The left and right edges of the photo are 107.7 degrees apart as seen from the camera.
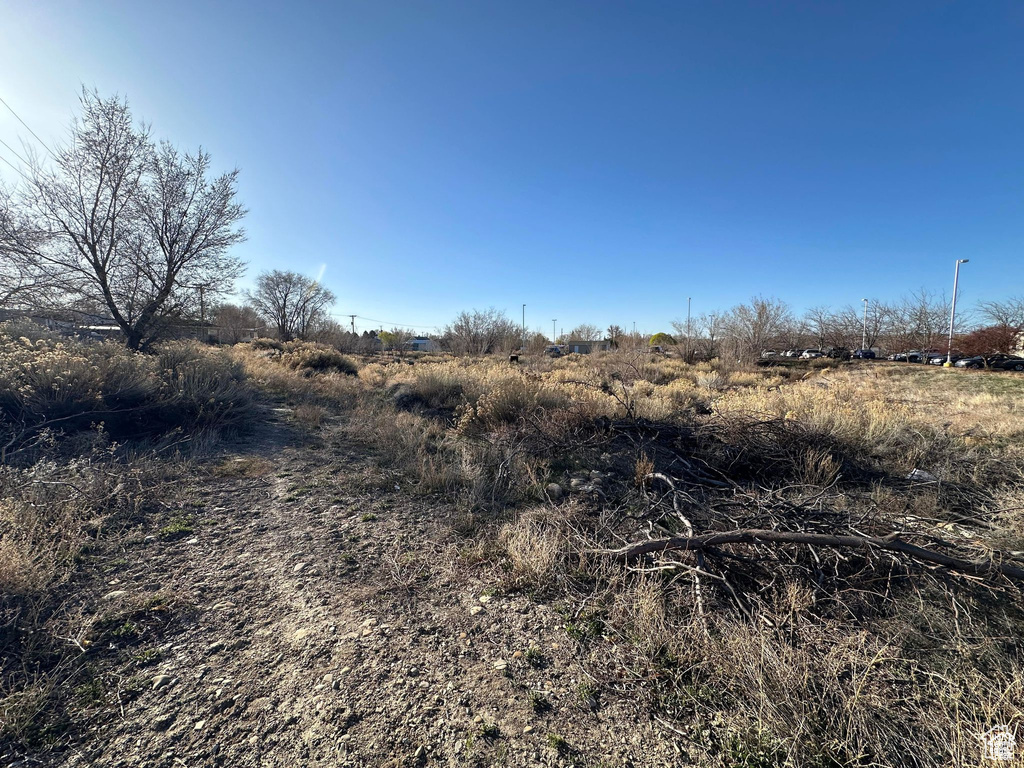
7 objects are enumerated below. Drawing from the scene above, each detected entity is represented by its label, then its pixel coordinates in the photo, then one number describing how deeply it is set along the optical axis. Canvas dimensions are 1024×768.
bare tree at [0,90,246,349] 8.73
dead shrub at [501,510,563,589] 2.64
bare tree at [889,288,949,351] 38.47
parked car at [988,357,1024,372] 24.42
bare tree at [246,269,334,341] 39.50
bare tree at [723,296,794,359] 21.08
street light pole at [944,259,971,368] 28.70
